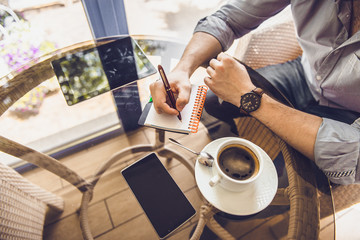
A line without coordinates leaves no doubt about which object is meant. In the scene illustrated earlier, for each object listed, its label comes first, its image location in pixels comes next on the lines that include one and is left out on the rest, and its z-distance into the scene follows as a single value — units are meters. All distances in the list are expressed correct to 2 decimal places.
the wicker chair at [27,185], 0.61
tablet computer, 0.79
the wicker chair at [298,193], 0.57
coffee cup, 0.51
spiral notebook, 0.68
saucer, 0.54
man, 0.62
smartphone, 0.59
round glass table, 0.61
